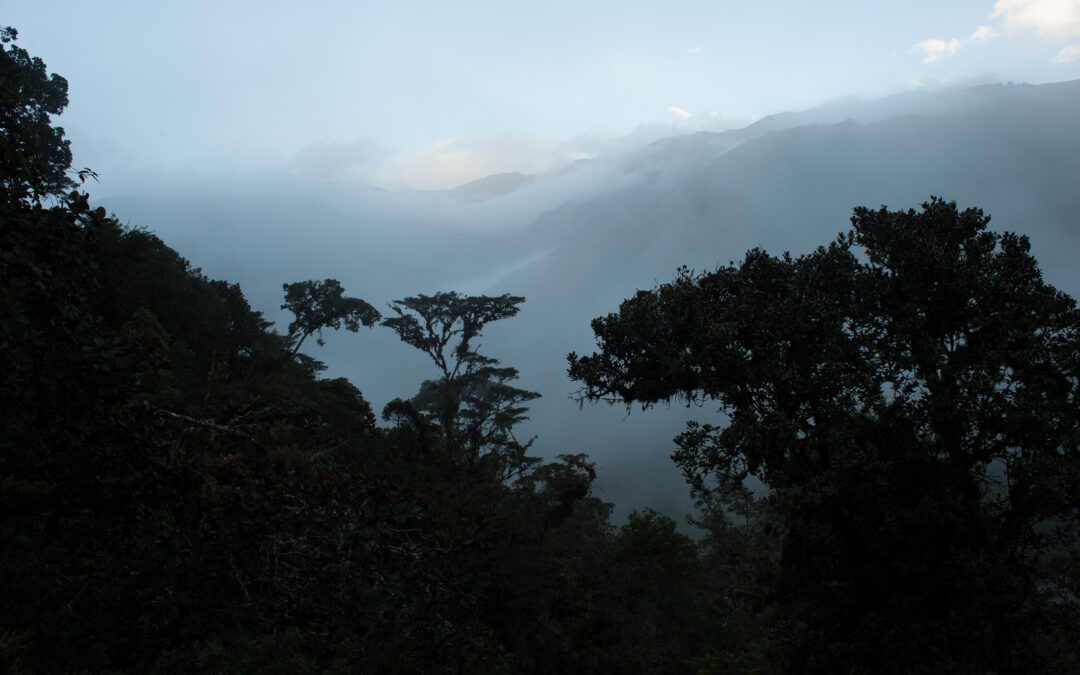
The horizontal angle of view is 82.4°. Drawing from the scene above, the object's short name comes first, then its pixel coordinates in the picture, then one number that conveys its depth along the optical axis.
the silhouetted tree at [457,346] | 29.00
